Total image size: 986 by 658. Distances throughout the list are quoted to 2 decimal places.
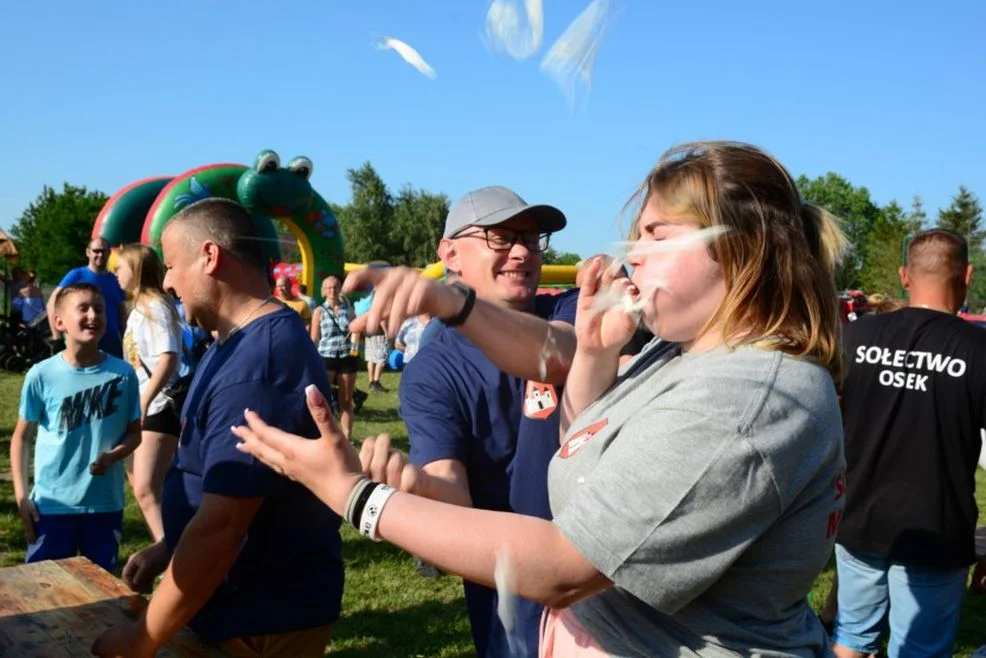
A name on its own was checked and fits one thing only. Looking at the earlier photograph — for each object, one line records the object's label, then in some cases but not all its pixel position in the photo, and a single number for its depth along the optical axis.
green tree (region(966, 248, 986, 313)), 19.42
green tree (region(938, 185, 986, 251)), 42.40
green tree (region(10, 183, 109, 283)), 42.41
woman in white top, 5.02
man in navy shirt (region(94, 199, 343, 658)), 2.14
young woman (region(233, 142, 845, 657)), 1.22
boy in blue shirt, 4.04
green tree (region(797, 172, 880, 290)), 61.81
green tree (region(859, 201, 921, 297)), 36.50
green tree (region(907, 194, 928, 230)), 46.97
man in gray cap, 1.93
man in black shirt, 3.51
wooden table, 2.39
